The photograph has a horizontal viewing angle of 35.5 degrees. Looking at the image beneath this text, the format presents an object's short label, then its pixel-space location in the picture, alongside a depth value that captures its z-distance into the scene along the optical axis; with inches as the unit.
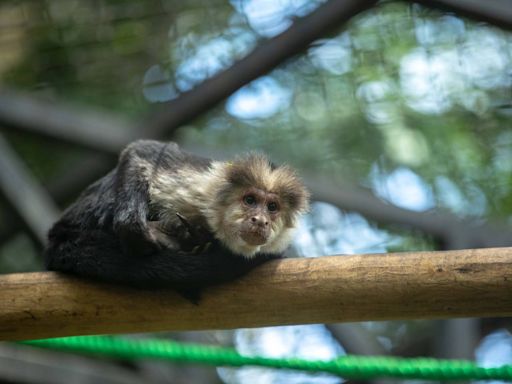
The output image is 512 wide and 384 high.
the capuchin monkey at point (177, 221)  148.3
